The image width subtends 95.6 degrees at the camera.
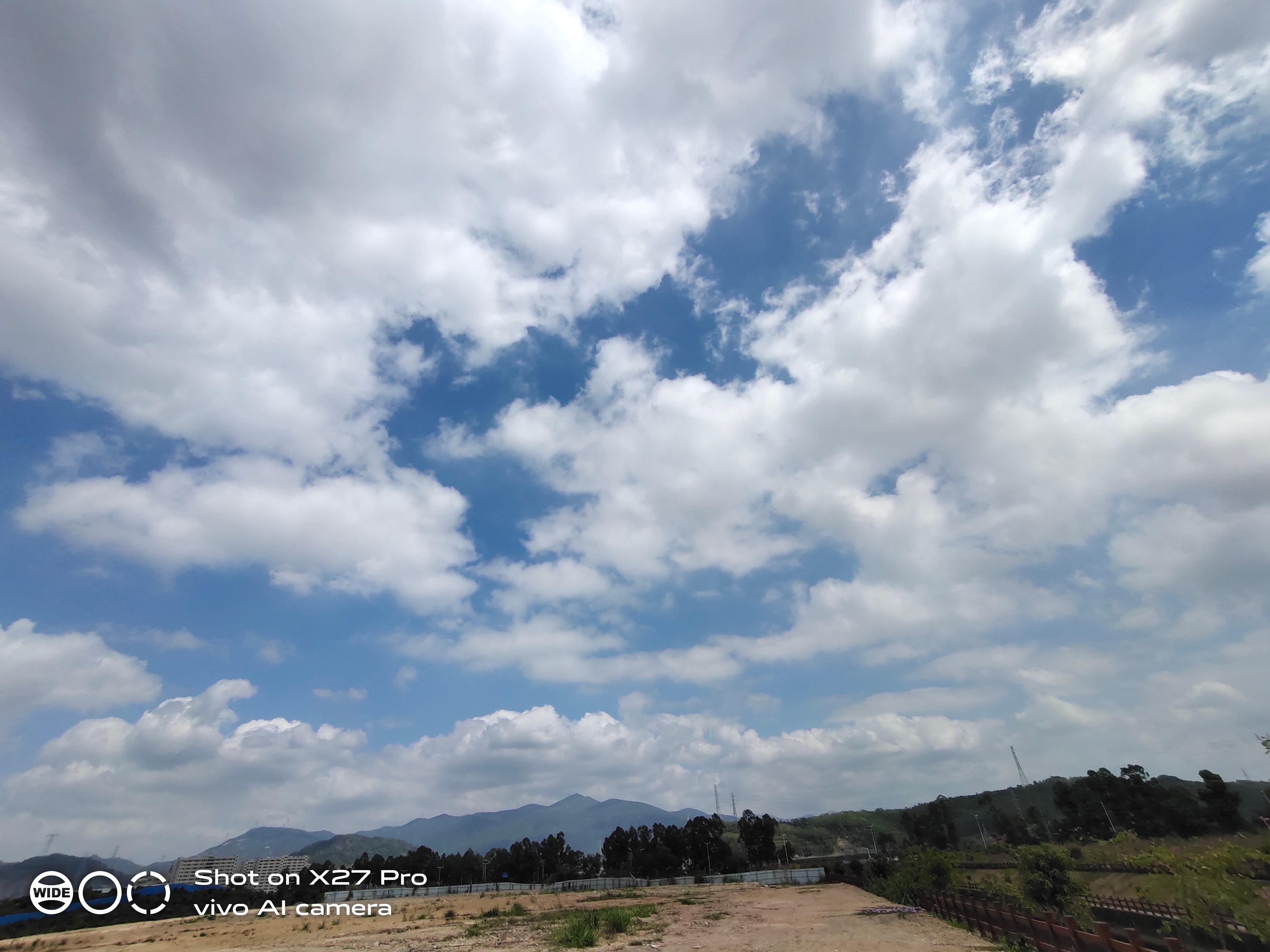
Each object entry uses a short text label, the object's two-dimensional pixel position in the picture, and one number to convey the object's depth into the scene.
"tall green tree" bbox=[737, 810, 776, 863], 116.50
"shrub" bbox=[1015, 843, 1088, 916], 28.95
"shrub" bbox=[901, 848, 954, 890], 40.69
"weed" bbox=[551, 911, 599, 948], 31.70
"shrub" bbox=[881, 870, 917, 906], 42.53
